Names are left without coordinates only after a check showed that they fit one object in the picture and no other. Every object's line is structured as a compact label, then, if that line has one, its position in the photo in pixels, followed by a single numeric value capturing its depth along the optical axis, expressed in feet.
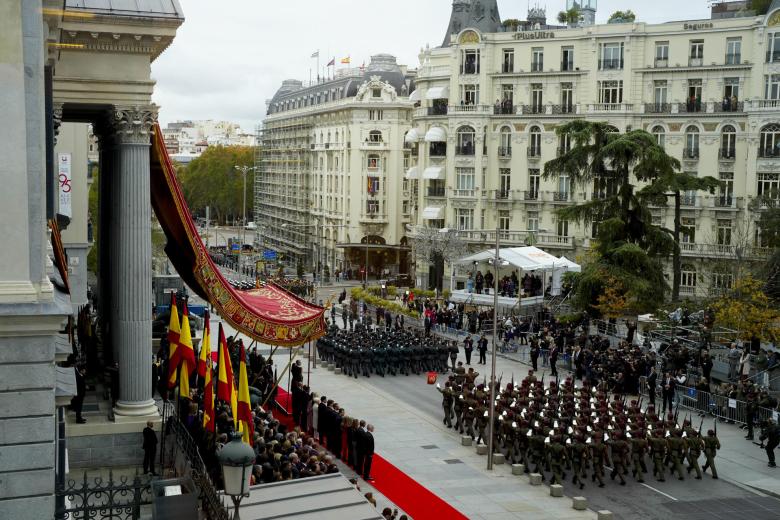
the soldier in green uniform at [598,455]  83.71
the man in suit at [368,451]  80.84
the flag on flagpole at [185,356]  68.49
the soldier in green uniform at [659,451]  85.05
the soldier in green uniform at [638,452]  84.69
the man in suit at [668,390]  109.91
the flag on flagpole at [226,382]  64.08
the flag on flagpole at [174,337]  69.41
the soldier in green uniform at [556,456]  82.28
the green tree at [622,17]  222.69
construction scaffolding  333.42
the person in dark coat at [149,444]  66.59
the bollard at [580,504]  76.59
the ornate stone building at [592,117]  190.49
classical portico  66.80
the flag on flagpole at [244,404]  63.98
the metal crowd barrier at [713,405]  102.99
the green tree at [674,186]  154.10
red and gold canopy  73.82
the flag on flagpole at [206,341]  69.48
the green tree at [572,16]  228.02
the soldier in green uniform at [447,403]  102.12
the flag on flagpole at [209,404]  64.64
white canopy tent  167.53
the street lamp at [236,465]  40.52
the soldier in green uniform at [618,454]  84.23
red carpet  74.08
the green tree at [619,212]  151.74
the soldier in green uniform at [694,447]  86.53
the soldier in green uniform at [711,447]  86.79
